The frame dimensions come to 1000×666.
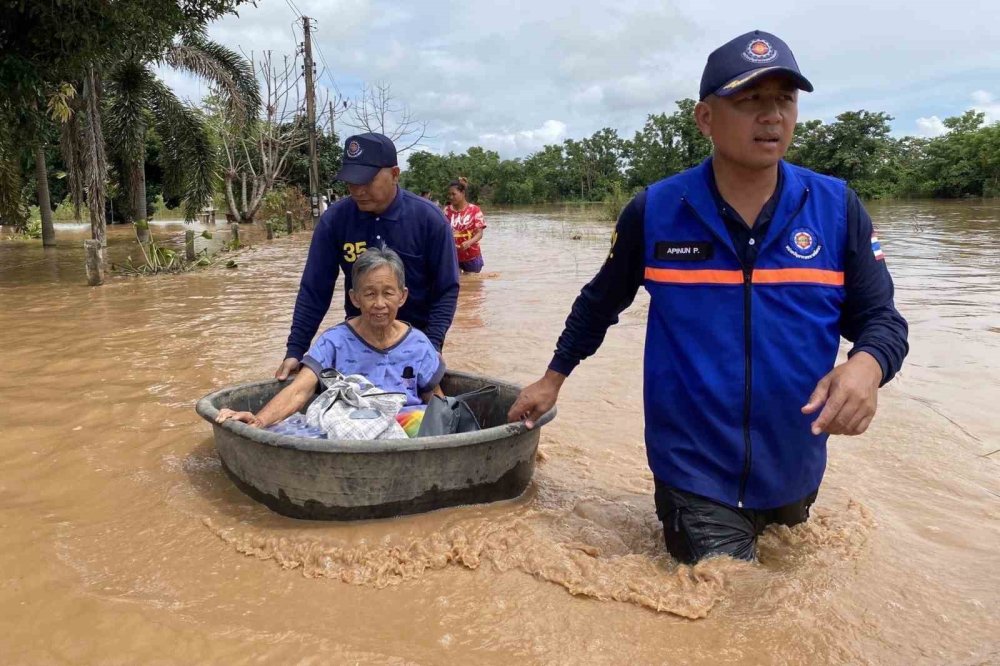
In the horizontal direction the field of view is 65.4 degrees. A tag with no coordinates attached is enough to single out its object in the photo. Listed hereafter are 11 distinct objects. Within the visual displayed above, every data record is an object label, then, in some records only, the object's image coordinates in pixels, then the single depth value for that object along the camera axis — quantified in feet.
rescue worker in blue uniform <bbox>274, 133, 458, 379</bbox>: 13.89
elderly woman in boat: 12.11
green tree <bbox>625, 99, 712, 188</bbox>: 180.65
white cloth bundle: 11.50
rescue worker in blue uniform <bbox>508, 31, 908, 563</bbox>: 7.82
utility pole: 80.38
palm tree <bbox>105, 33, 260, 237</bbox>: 60.40
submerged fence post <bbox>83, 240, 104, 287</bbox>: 37.91
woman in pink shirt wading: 37.04
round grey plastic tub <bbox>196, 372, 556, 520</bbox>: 10.33
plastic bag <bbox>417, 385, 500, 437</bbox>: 11.59
